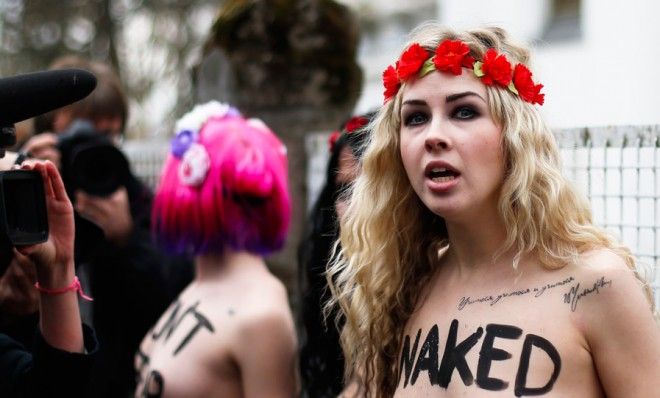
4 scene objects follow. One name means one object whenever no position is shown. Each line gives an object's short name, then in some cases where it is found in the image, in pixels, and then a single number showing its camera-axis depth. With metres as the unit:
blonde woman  2.27
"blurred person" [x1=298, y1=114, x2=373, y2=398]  3.45
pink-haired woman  3.40
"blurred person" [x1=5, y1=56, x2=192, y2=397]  4.11
